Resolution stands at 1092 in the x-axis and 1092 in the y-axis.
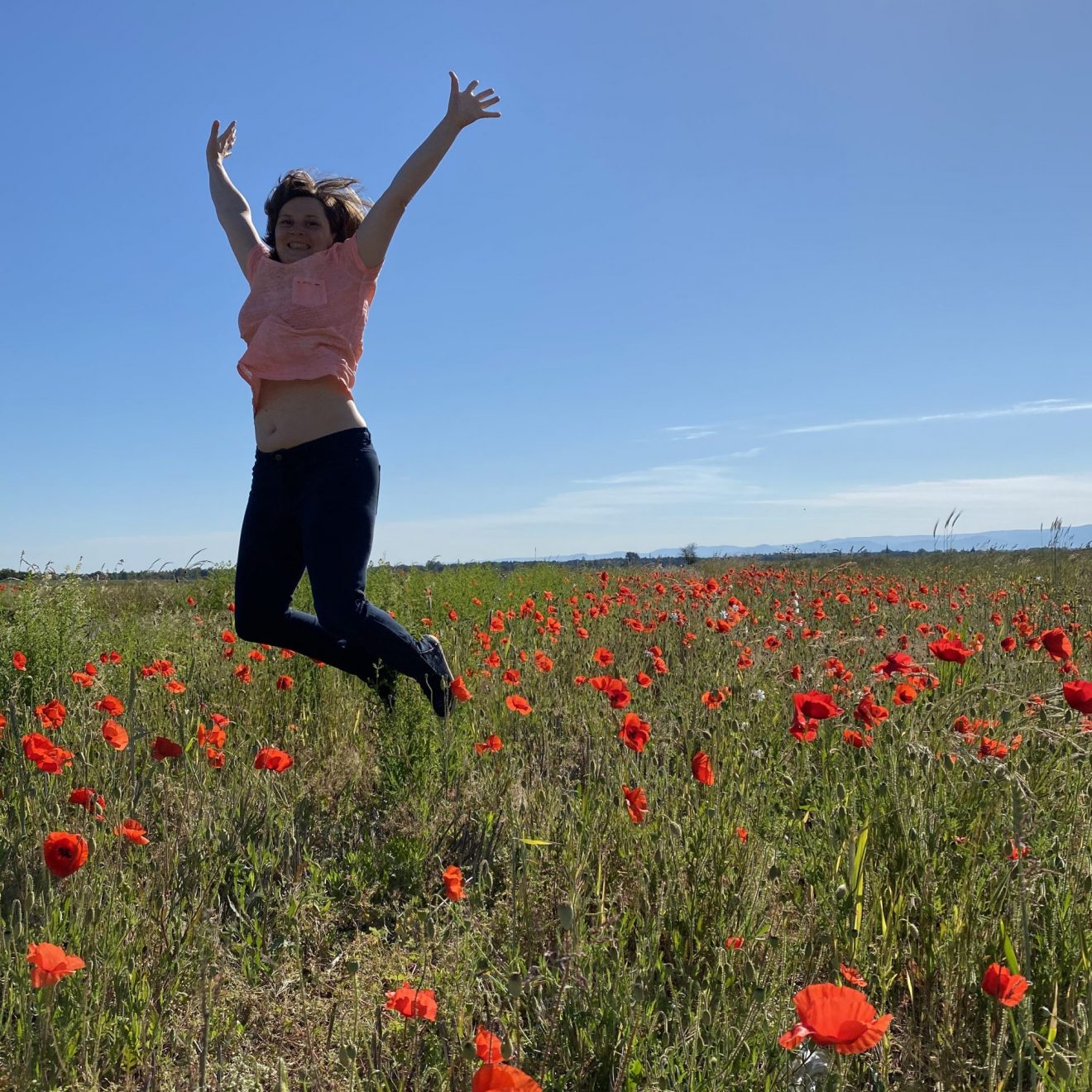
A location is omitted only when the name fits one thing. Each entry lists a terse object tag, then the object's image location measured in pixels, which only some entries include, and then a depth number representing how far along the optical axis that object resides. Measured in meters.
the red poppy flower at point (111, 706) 2.21
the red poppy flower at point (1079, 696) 1.65
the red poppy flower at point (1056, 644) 2.15
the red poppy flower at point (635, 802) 1.86
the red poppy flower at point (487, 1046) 1.08
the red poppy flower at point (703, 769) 2.04
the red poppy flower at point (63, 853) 1.44
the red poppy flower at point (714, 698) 2.79
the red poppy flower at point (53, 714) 2.27
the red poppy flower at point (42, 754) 1.91
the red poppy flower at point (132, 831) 1.78
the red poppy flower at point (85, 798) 1.81
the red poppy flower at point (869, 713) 2.26
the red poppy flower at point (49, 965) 1.20
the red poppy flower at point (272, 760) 2.09
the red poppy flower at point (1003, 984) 1.24
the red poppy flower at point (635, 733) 2.11
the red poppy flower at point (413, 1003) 1.31
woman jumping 2.85
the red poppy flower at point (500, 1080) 0.89
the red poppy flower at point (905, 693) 2.48
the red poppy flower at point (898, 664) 2.16
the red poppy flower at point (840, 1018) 0.93
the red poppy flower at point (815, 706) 2.01
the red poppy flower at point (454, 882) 1.57
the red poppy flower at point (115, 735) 2.12
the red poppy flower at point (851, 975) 1.41
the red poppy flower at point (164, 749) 2.12
